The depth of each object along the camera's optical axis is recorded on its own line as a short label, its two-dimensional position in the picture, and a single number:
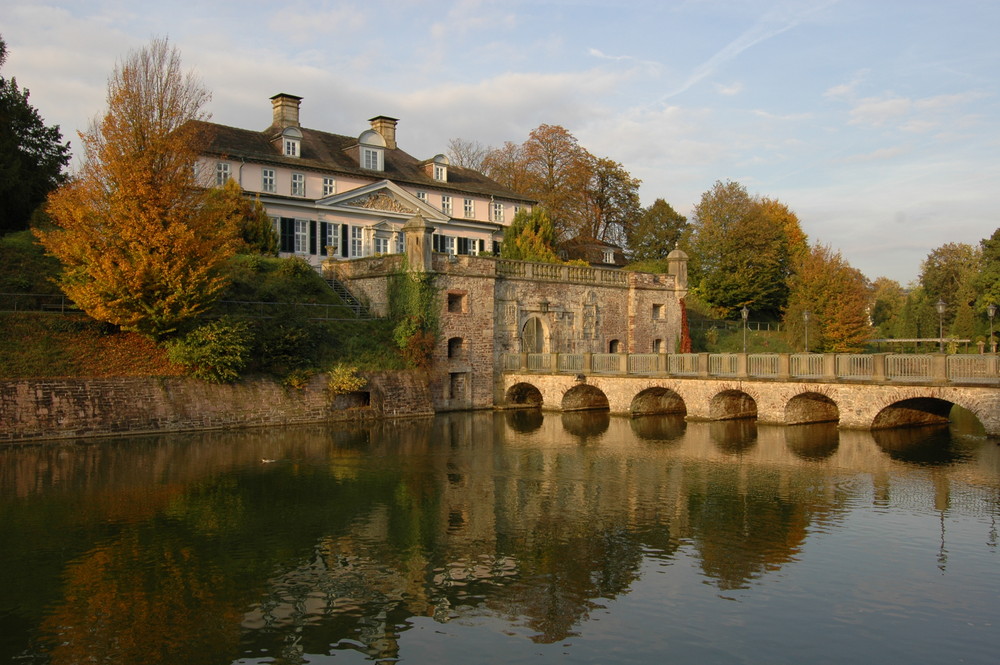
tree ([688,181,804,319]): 56.38
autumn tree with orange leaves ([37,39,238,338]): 26.59
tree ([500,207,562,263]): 45.53
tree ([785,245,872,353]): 52.09
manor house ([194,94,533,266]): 41.72
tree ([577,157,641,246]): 64.75
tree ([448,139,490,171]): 71.50
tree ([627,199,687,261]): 69.62
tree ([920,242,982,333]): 62.78
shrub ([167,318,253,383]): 27.16
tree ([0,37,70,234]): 35.09
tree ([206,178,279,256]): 37.03
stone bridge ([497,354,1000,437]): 23.48
